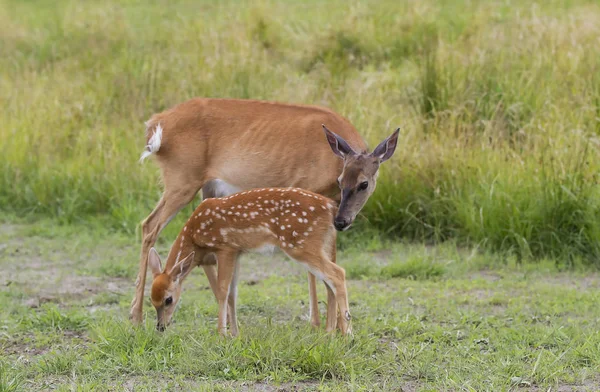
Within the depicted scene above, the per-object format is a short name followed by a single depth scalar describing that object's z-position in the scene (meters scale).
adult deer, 14.85
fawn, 12.93
